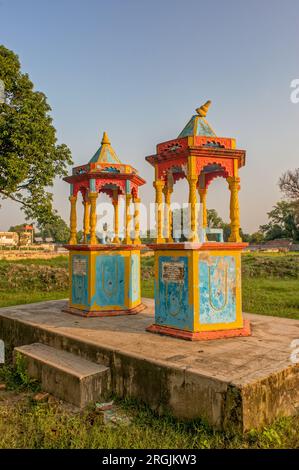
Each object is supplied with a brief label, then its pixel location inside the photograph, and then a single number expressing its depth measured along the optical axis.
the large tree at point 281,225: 60.64
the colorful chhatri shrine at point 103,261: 7.94
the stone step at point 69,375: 4.64
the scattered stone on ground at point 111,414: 4.15
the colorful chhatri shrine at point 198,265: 5.72
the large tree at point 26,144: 12.03
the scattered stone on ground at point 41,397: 4.87
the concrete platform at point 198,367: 3.75
